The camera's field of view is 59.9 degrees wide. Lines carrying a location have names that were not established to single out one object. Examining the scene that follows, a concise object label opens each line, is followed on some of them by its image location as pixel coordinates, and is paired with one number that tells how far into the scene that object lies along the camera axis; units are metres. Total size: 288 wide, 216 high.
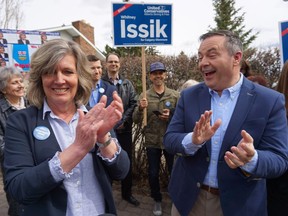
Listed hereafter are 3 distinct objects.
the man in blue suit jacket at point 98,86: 3.54
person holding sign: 3.62
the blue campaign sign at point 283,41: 3.39
